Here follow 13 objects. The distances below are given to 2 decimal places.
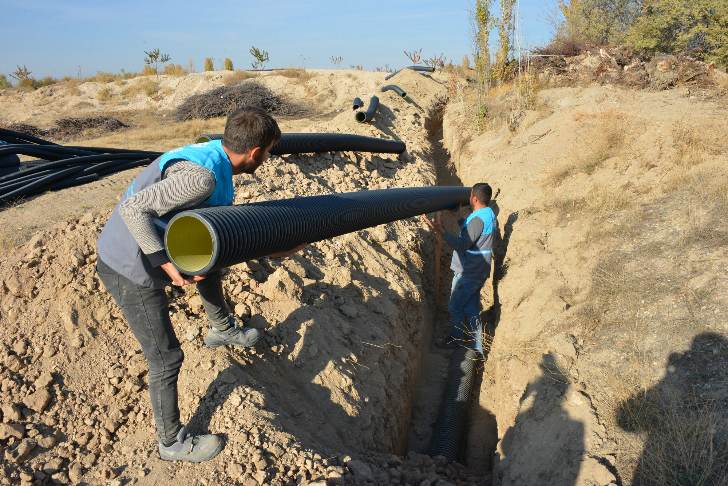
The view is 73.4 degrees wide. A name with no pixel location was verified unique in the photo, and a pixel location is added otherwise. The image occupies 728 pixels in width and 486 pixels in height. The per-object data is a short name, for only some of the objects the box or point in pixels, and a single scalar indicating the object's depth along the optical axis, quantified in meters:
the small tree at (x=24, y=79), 22.45
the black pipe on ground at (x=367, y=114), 9.81
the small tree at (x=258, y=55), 25.95
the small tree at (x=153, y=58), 25.00
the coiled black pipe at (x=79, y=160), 6.02
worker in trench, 5.99
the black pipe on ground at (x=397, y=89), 12.21
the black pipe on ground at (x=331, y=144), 7.00
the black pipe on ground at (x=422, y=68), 16.33
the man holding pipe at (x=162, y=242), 2.46
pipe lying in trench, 4.85
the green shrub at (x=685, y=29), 11.33
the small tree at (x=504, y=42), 9.80
